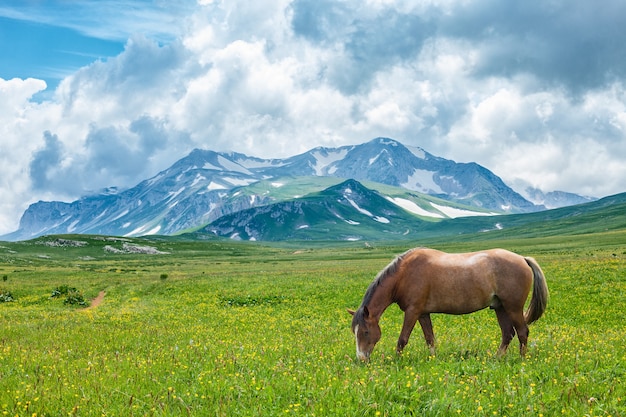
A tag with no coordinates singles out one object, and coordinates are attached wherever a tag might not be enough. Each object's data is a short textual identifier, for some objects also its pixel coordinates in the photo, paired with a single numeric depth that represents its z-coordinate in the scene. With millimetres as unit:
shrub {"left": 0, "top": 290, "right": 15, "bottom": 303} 40250
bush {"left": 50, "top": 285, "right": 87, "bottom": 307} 38125
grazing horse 12477
